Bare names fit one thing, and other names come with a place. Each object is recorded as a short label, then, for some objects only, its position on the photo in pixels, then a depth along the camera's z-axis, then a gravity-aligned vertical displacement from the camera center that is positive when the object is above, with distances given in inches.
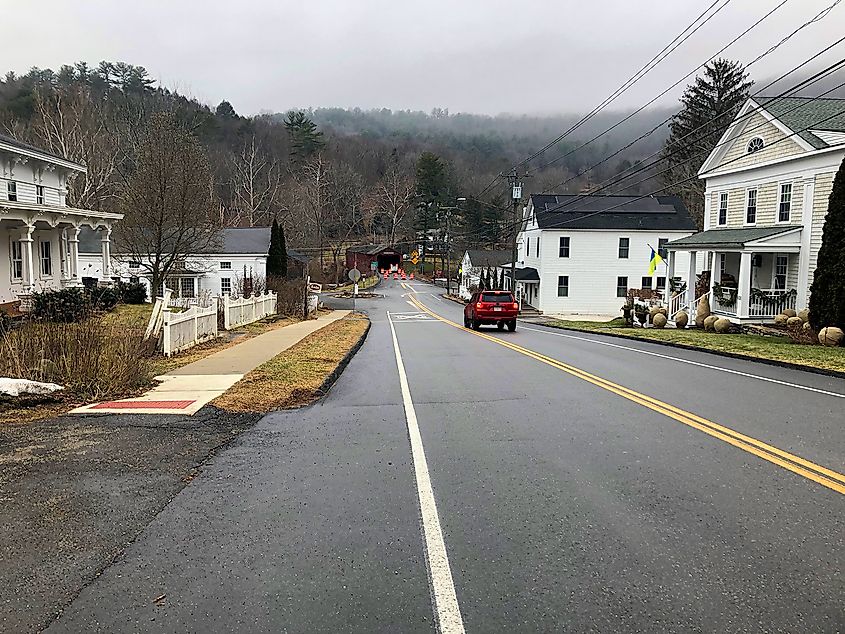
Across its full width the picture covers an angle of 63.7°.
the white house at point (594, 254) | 2158.0 +21.4
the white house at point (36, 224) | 1069.8 +50.8
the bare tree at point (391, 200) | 4837.6 +422.4
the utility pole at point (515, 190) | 1914.6 +201.7
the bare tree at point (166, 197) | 1194.6 +105.1
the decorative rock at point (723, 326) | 1051.3 -97.4
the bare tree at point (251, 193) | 3070.9 +302.4
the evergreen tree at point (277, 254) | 1975.5 +7.5
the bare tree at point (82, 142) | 1977.1 +341.7
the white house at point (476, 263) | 3309.5 -16.1
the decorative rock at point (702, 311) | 1173.1 -85.0
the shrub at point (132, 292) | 1261.1 -70.5
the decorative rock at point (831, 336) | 775.1 -82.3
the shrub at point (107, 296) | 1089.0 -69.4
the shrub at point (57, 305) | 877.2 -67.5
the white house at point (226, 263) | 2084.2 -22.8
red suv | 1149.1 -83.1
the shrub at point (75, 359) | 408.5 -65.4
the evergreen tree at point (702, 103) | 2965.1 +700.4
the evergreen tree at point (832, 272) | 800.9 -9.4
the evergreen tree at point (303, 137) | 4276.6 +768.5
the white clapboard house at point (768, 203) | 1035.3 +101.9
